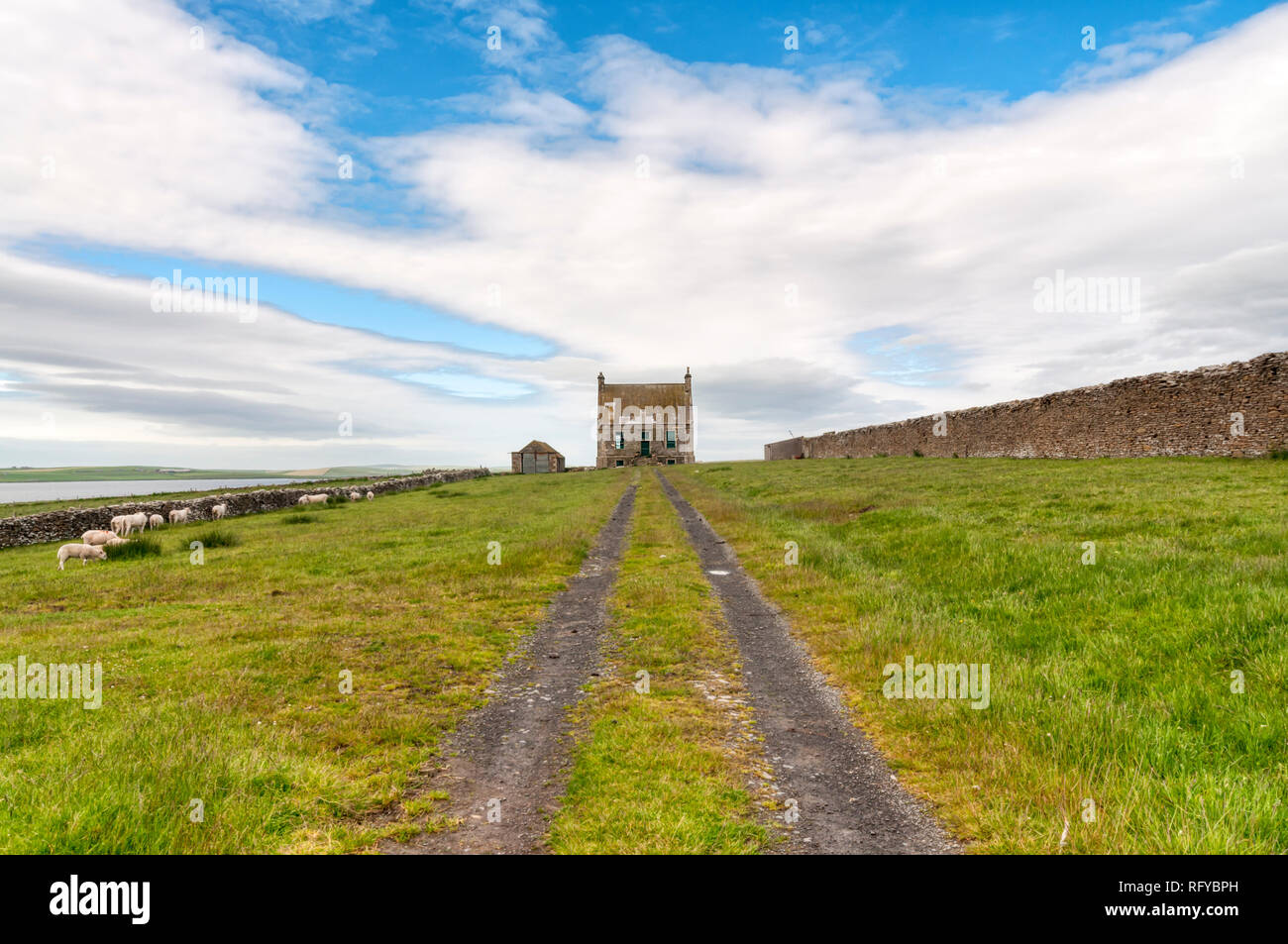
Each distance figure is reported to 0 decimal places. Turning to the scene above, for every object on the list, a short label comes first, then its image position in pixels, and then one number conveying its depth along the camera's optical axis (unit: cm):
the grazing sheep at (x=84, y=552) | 1939
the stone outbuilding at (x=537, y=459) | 9631
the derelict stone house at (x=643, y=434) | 10206
